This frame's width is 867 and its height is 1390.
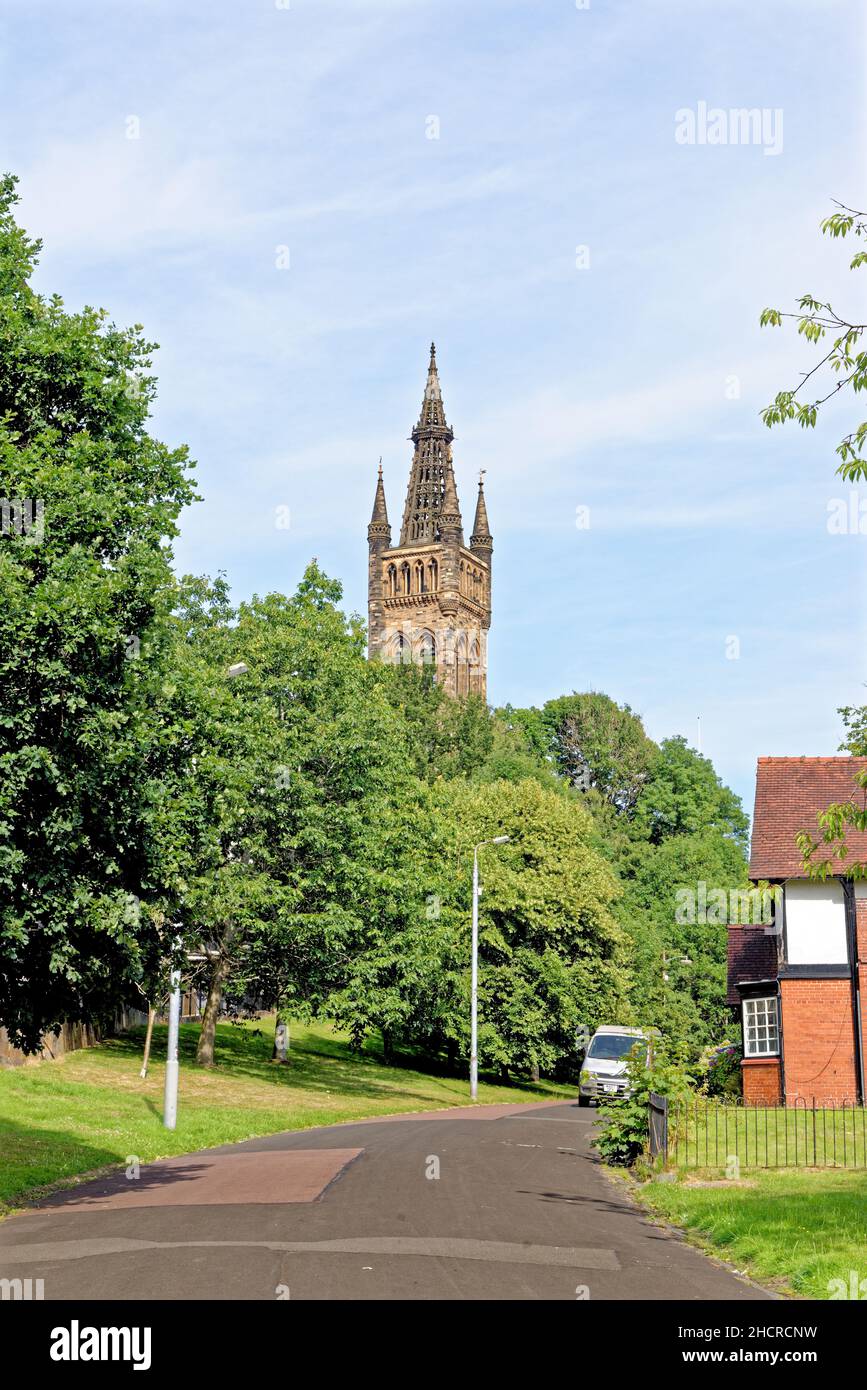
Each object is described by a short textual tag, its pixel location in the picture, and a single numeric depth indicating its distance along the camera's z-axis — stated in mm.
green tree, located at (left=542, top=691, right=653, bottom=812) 93688
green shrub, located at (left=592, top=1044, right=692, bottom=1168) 18578
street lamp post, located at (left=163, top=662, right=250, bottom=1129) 23703
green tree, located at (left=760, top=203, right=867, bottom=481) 11281
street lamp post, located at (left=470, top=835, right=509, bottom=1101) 41991
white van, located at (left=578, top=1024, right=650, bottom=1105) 35031
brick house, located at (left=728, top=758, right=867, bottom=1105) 33719
